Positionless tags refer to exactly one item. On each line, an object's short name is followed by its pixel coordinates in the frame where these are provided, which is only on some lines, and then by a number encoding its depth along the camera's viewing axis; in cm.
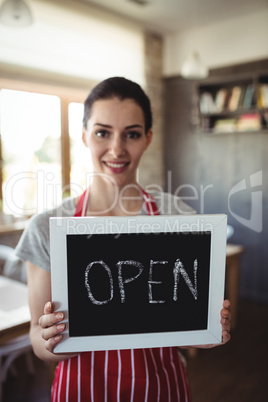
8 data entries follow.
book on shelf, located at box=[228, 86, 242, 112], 452
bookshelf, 429
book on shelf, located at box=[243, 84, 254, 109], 439
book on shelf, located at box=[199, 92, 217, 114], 475
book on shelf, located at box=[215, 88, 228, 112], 466
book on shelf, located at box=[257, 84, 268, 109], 425
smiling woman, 104
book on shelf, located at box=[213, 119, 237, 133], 453
